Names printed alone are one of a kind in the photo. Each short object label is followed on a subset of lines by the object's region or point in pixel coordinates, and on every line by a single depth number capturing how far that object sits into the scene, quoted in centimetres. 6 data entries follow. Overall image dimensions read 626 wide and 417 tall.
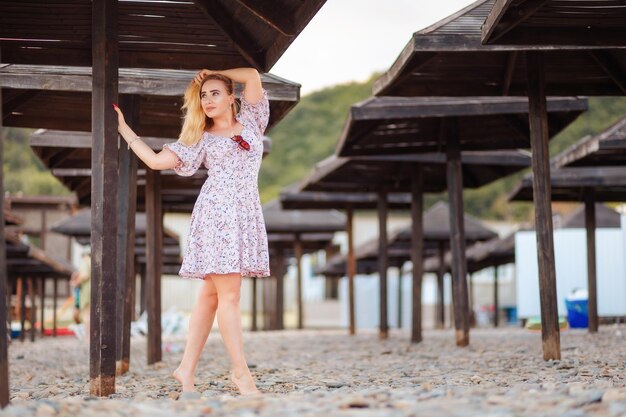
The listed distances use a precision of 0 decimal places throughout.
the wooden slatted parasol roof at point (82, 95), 876
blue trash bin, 1800
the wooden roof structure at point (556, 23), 760
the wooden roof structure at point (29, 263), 1794
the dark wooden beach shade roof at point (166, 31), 682
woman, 584
